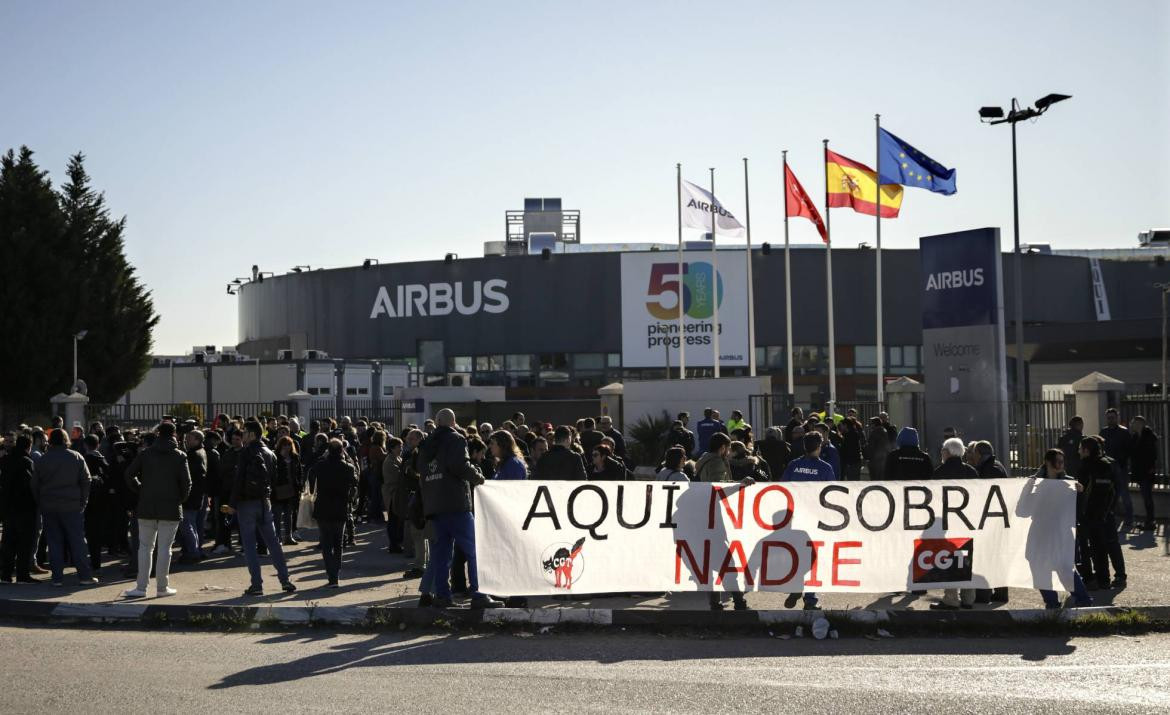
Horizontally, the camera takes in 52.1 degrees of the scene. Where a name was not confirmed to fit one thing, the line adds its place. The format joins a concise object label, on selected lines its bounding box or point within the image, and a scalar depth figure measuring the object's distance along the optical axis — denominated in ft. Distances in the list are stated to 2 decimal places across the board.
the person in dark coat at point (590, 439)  57.88
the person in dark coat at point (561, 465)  41.01
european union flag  92.68
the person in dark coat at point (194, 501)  47.01
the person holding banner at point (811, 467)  37.68
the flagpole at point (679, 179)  123.85
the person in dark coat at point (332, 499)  40.88
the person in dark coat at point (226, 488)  47.26
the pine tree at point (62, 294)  134.72
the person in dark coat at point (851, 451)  65.62
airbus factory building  206.39
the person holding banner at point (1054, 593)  35.96
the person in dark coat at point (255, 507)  40.01
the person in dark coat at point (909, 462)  39.96
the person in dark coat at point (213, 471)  50.31
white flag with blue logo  119.55
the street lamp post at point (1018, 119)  92.27
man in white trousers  39.45
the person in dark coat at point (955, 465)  37.76
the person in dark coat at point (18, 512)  44.80
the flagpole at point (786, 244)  111.34
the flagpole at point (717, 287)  119.75
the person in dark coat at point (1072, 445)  55.47
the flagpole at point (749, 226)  124.26
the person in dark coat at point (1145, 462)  58.70
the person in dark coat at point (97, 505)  48.65
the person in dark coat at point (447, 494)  35.55
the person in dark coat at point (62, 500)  43.39
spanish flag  102.73
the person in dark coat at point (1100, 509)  39.45
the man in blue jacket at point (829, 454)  49.65
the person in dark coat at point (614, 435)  66.61
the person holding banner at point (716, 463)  38.96
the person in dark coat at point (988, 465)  39.73
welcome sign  70.79
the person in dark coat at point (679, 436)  66.69
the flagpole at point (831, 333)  104.08
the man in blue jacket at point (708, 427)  73.36
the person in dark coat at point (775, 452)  58.03
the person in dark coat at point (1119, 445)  58.08
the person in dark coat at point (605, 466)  41.45
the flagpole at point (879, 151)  95.66
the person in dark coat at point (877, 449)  61.00
